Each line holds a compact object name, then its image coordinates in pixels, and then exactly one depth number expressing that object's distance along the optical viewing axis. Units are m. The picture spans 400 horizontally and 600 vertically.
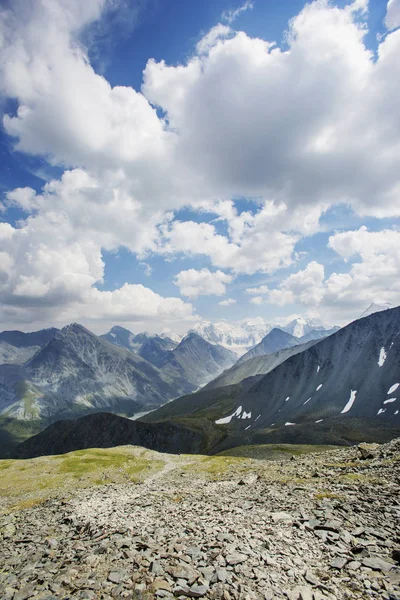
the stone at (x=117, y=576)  13.37
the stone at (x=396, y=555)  14.23
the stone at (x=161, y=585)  12.48
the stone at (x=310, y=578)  12.65
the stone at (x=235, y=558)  14.29
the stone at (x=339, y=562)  13.82
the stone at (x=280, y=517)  19.42
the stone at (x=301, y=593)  11.62
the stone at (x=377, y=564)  13.52
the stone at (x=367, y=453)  40.03
